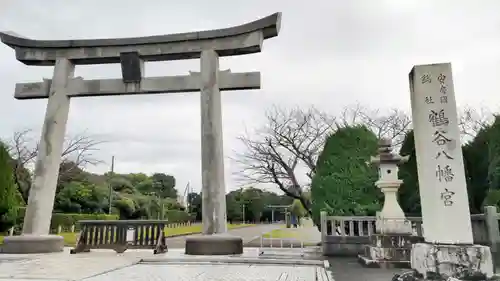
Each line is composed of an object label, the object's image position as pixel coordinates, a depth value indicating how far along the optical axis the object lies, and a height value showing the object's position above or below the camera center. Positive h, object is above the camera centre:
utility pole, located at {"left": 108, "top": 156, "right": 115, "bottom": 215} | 31.70 +1.07
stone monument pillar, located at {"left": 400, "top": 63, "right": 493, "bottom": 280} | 4.66 +0.34
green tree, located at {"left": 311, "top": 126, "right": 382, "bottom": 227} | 12.18 +1.13
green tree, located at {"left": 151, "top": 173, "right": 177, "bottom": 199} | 58.35 +4.32
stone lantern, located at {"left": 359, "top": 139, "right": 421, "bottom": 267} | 7.78 -0.37
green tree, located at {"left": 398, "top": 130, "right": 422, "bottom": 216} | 12.35 +0.75
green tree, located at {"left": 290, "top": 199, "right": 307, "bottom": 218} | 39.00 +0.07
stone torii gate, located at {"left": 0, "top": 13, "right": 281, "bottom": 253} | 10.72 +4.04
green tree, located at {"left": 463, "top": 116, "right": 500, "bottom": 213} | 10.98 +1.57
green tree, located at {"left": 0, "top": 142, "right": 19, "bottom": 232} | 13.92 +0.96
